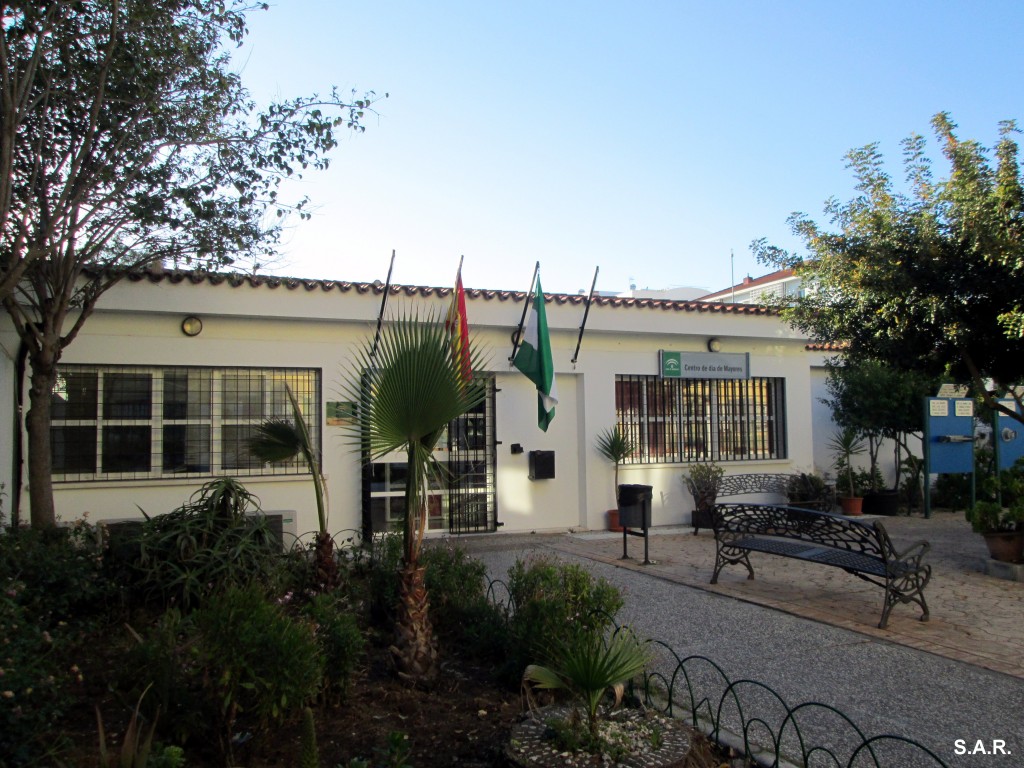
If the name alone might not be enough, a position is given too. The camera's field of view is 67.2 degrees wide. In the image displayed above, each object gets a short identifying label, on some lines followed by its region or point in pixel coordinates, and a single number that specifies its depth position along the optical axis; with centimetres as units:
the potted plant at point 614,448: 1186
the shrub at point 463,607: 509
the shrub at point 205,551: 512
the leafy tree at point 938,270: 871
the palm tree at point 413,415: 429
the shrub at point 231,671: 340
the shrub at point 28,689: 304
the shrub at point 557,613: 440
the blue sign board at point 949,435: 1276
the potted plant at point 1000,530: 827
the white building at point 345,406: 968
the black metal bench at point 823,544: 620
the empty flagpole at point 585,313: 1122
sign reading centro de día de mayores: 1260
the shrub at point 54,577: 489
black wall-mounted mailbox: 1163
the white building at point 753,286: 3591
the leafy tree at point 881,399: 1368
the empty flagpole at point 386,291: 1025
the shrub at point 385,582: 563
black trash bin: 902
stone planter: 317
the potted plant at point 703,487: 1177
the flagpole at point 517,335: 1137
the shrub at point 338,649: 405
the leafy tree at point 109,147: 719
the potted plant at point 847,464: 1409
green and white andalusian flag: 1055
